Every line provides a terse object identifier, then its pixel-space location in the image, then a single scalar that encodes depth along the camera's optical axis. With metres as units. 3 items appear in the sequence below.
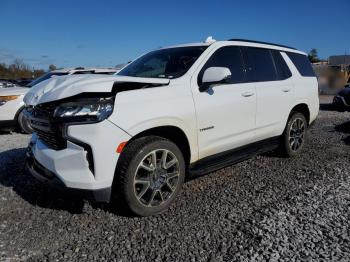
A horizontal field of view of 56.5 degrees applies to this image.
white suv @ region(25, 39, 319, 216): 2.92
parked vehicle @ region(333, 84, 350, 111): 11.98
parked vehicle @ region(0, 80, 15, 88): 13.97
